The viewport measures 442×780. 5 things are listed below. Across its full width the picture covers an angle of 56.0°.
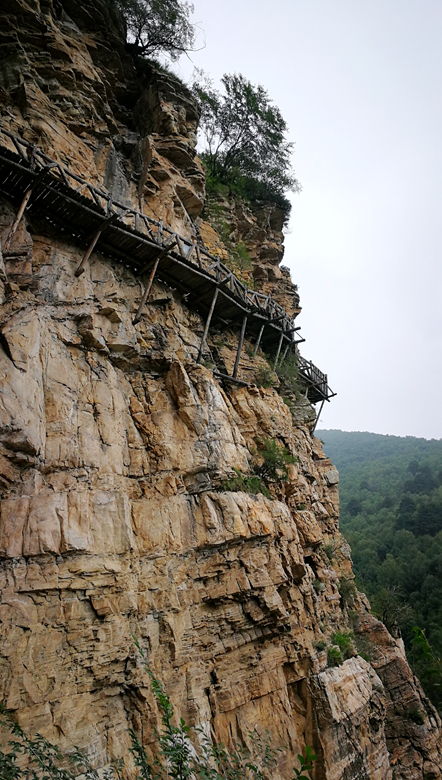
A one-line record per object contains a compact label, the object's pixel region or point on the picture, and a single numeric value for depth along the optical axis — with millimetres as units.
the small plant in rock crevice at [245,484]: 10289
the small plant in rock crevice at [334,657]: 11661
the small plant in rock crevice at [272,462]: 12336
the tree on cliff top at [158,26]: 17391
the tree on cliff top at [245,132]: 23266
